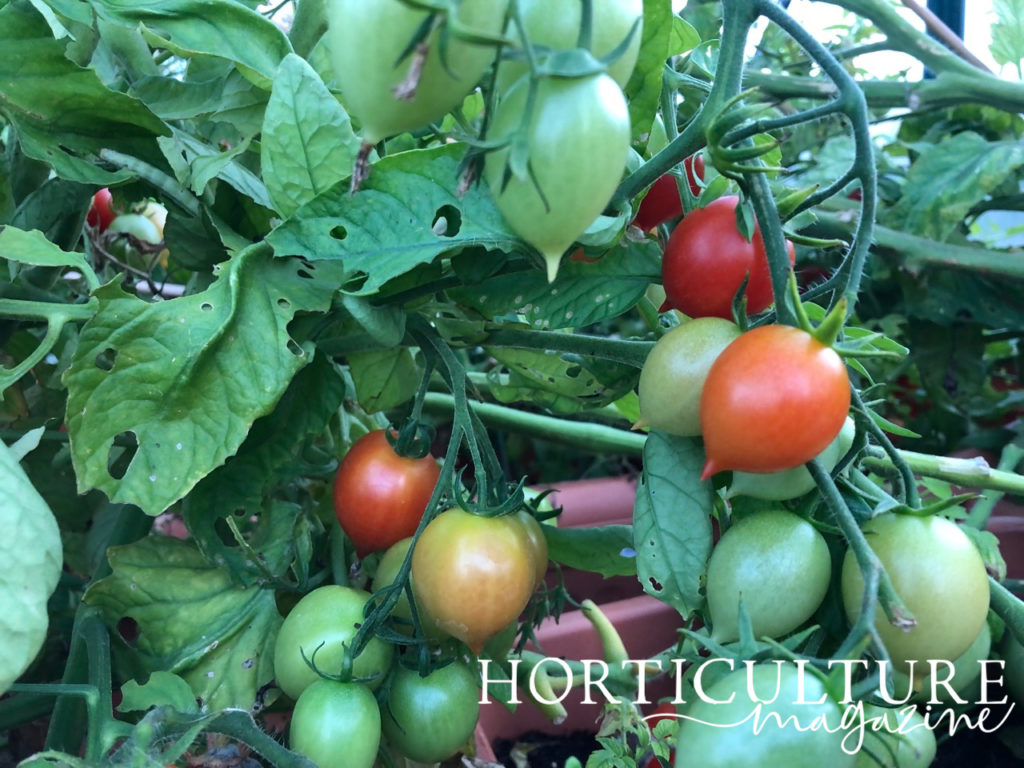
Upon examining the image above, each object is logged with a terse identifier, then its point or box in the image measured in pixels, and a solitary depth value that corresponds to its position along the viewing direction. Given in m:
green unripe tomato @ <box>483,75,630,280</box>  0.22
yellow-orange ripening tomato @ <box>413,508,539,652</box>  0.37
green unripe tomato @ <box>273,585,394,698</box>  0.40
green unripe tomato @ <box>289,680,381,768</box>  0.37
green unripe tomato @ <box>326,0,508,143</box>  0.20
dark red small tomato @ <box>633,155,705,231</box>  0.44
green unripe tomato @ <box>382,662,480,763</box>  0.40
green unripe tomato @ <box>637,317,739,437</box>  0.34
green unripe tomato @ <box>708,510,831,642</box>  0.33
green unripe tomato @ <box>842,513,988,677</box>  0.31
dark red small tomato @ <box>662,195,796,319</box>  0.36
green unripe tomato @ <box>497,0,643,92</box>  0.23
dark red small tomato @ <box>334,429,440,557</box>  0.44
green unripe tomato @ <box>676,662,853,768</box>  0.27
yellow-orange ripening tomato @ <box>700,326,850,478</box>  0.29
